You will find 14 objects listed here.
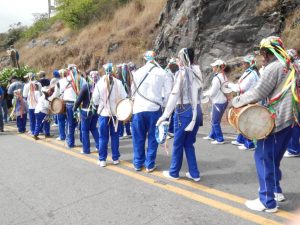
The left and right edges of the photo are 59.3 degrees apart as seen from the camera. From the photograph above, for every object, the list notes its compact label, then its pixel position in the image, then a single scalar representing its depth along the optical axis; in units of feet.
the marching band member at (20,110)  28.26
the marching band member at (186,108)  13.69
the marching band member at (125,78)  24.47
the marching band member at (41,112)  24.29
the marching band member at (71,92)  20.95
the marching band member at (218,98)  19.87
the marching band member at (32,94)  25.83
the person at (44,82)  28.11
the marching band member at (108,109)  17.04
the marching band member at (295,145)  17.12
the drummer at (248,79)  17.72
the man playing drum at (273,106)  10.62
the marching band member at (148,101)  15.25
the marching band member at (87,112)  19.17
